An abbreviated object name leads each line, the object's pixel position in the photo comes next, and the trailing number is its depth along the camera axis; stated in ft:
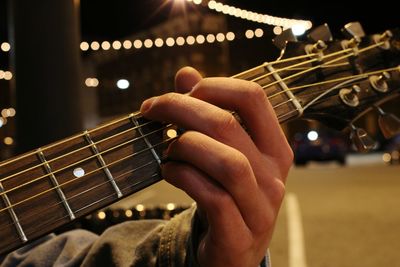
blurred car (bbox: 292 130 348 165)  56.95
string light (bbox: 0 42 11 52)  11.50
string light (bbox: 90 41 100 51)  10.94
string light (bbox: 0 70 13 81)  14.05
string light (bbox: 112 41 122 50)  10.86
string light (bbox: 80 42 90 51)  10.94
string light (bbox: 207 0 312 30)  11.57
